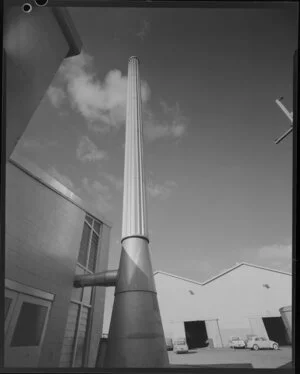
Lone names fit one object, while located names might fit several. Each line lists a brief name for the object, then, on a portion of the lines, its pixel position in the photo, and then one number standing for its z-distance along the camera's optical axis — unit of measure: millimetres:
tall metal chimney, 7727
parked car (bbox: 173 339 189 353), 15781
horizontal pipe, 10438
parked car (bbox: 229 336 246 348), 15742
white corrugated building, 16297
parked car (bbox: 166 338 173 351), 16547
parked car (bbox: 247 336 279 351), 14852
